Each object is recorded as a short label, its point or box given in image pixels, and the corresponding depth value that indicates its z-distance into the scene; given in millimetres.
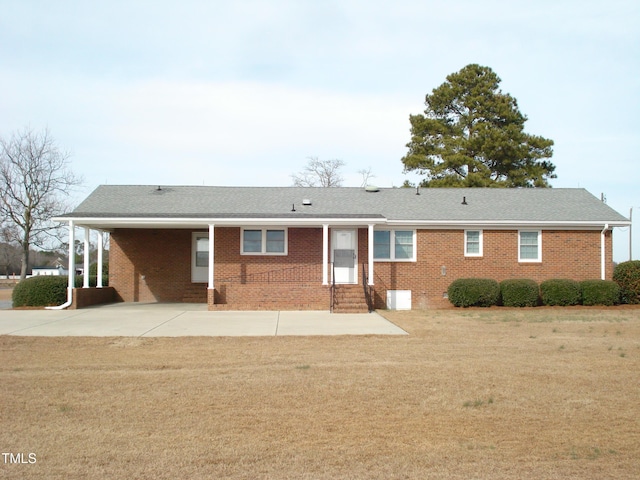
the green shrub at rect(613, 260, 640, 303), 20703
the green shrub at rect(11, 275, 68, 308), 20078
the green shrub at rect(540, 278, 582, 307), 20250
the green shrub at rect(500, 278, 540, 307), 20141
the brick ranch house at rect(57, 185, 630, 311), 20359
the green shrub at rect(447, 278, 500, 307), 19891
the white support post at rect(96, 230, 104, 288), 22422
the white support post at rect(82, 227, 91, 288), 20953
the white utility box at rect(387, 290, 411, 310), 21141
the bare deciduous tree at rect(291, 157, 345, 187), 50406
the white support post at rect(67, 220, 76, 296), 19734
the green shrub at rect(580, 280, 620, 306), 20281
